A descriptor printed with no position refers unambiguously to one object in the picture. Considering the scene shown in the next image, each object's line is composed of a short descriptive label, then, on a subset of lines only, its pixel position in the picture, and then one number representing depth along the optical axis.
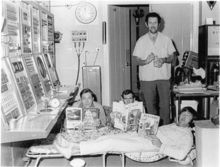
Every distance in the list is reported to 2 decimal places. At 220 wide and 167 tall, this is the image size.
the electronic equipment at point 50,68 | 4.58
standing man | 4.41
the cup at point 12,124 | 2.33
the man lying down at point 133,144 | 3.05
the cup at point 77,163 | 3.04
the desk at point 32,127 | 2.22
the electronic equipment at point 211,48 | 5.05
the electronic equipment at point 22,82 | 2.92
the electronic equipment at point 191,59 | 5.22
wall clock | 5.49
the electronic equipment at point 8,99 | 2.49
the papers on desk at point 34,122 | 2.30
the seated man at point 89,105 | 3.86
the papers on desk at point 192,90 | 4.47
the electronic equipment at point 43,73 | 3.96
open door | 5.77
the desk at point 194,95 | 4.35
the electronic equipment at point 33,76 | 3.41
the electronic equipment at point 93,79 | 5.44
